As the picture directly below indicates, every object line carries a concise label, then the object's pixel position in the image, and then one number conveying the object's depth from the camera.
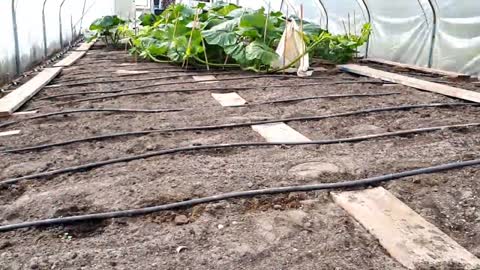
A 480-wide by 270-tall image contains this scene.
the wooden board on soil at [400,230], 0.98
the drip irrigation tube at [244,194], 1.17
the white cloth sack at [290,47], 3.91
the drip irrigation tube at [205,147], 1.52
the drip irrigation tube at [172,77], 3.40
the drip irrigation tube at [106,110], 2.36
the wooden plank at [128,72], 4.02
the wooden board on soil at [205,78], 3.52
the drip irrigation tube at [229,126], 1.83
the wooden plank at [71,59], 4.58
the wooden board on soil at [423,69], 3.53
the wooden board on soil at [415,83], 2.68
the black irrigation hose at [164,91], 2.88
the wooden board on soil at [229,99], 2.67
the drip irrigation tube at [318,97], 2.66
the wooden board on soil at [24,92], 2.44
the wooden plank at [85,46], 6.50
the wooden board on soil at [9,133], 2.01
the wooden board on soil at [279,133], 1.90
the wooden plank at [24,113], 2.38
